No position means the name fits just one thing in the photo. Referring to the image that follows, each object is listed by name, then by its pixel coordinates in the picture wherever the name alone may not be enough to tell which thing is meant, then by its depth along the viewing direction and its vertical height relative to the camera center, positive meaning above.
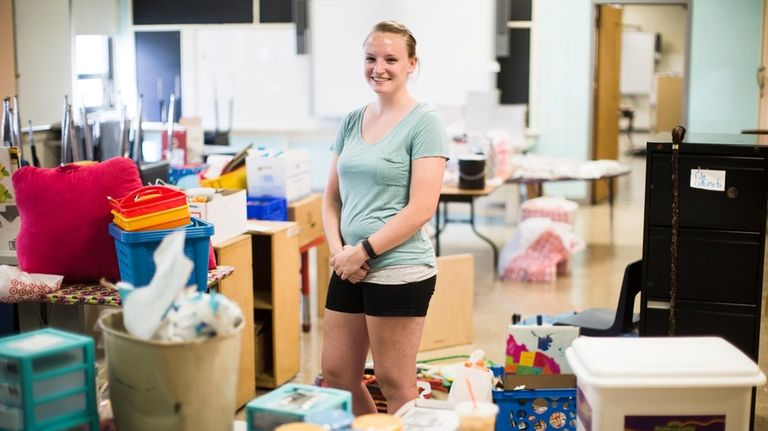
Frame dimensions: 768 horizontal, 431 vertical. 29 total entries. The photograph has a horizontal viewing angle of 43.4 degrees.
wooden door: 9.57 +0.16
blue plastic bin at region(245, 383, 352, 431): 1.90 -0.60
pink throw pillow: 3.15 -0.36
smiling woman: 2.69 -0.34
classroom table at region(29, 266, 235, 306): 3.06 -0.61
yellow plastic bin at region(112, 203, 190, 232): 2.90 -0.35
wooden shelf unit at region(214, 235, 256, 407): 3.83 -0.74
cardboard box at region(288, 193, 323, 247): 4.82 -0.56
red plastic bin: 2.92 -0.29
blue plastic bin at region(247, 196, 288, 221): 4.57 -0.49
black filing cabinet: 3.24 -0.45
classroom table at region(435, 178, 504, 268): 6.16 -0.56
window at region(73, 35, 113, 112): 8.45 +0.32
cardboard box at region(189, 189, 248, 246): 3.77 -0.43
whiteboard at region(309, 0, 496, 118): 9.03 +0.55
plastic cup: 1.96 -0.63
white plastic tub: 2.14 -0.63
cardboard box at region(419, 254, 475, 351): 4.99 -1.05
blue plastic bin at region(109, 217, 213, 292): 2.89 -0.44
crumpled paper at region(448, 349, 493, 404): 3.34 -0.97
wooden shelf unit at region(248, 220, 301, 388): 4.30 -0.86
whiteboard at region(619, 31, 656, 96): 16.55 +0.73
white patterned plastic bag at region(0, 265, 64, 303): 3.11 -0.58
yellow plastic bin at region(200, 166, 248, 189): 4.54 -0.36
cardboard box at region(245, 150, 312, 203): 4.66 -0.33
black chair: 3.61 -0.87
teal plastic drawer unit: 1.82 -0.53
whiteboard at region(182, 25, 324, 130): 9.57 +0.29
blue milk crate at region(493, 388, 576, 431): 3.39 -1.06
